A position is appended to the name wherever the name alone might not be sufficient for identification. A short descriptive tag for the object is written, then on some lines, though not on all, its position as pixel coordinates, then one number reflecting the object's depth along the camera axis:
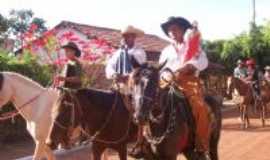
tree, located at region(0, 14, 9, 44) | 31.25
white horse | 8.84
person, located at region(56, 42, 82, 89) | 7.92
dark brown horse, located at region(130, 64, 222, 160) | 5.86
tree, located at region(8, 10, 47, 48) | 35.12
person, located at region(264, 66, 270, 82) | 21.47
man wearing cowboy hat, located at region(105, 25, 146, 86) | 8.26
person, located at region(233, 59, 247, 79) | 20.00
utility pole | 38.54
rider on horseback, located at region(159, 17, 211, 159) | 6.77
